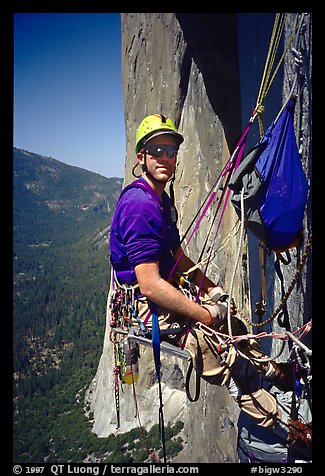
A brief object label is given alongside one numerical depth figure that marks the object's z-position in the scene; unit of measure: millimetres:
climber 2121
